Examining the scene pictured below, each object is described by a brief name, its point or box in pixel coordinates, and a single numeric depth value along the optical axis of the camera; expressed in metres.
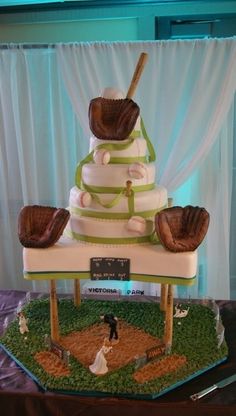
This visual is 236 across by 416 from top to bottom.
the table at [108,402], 0.99
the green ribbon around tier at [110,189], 1.13
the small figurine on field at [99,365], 1.10
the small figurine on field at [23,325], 1.32
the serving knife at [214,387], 1.03
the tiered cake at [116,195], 1.11
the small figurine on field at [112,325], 1.21
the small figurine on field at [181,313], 1.42
